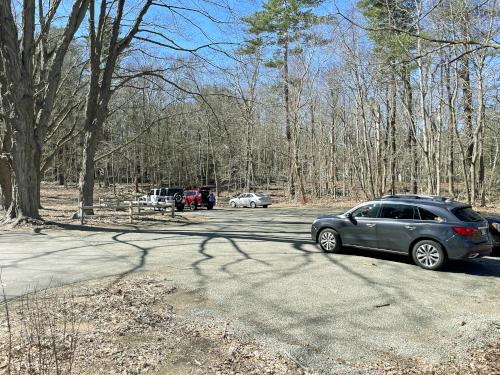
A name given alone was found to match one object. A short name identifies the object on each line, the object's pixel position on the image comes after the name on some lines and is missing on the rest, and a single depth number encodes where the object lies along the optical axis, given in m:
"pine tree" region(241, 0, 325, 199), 32.72
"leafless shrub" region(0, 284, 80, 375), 3.79
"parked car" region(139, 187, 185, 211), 29.69
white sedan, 34.25
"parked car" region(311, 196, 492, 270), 8.17
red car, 32.72
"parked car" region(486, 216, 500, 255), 9.88
